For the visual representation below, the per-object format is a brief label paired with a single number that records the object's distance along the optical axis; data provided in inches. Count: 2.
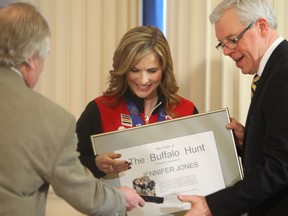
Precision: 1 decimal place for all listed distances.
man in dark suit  151.3
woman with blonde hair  168.3
